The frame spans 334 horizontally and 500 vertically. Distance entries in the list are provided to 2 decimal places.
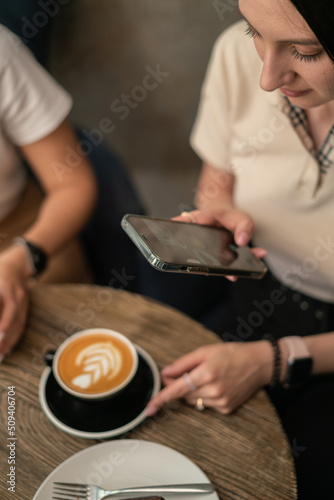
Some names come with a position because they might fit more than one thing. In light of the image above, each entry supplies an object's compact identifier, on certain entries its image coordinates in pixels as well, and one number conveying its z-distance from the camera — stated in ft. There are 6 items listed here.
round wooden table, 2.50
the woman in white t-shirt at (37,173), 3.75
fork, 2.31
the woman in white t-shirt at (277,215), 2.43
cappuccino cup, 2.62
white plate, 2.39
